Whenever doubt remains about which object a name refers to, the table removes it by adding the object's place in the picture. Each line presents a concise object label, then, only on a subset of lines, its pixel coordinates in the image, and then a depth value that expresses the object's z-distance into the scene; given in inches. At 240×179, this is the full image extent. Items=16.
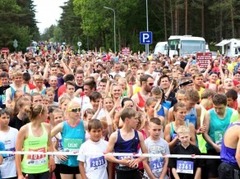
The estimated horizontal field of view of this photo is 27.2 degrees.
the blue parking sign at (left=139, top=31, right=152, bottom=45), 1018.1
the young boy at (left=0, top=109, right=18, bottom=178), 285.1
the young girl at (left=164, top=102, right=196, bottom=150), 290.6
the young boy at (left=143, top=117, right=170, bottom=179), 280.8
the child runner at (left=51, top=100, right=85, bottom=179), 288.2
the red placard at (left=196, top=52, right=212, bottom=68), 747.4
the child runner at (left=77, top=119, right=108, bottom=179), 272.7
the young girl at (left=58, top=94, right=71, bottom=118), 329.0
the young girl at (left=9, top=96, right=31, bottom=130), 314.5
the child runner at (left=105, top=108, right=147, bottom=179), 269.1
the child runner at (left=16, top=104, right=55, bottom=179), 272.2
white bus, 1595.7
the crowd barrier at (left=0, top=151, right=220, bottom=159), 268.1
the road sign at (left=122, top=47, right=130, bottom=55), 1200.2
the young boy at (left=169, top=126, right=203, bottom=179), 279.1
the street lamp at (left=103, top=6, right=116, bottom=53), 2821.9
